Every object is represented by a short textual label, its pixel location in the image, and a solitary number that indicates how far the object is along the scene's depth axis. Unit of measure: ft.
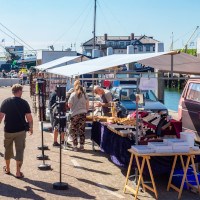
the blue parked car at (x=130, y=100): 54.54
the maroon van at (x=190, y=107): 36.10
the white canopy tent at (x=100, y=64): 31.19
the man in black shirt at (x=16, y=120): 27.35
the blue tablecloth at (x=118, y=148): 26.35
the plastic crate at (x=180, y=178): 26.78
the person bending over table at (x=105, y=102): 43.39
